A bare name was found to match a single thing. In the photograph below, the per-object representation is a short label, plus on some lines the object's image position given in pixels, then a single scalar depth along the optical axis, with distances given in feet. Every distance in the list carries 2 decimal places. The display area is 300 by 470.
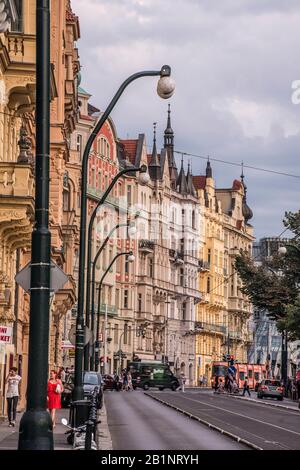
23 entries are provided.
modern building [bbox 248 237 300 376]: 402.33
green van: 364.99
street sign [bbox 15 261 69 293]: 58.08
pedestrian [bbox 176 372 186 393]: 366.47
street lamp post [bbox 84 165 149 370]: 117.69
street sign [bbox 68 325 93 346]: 129.13
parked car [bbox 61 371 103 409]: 168.96
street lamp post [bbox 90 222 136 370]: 216.41
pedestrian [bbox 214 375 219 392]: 352.79
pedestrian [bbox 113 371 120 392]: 333.23
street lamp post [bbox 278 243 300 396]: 314.96
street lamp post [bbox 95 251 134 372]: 257.03
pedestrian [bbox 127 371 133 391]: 340.92
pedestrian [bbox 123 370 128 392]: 340.31
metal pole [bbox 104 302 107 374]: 390.71
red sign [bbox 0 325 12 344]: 102.78
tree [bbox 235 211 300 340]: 280.92
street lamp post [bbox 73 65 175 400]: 94.84
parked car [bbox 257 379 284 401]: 298.15
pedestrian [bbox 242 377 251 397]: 325.38
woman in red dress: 121.49
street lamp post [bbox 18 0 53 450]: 53.98
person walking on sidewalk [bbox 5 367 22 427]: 124.47
